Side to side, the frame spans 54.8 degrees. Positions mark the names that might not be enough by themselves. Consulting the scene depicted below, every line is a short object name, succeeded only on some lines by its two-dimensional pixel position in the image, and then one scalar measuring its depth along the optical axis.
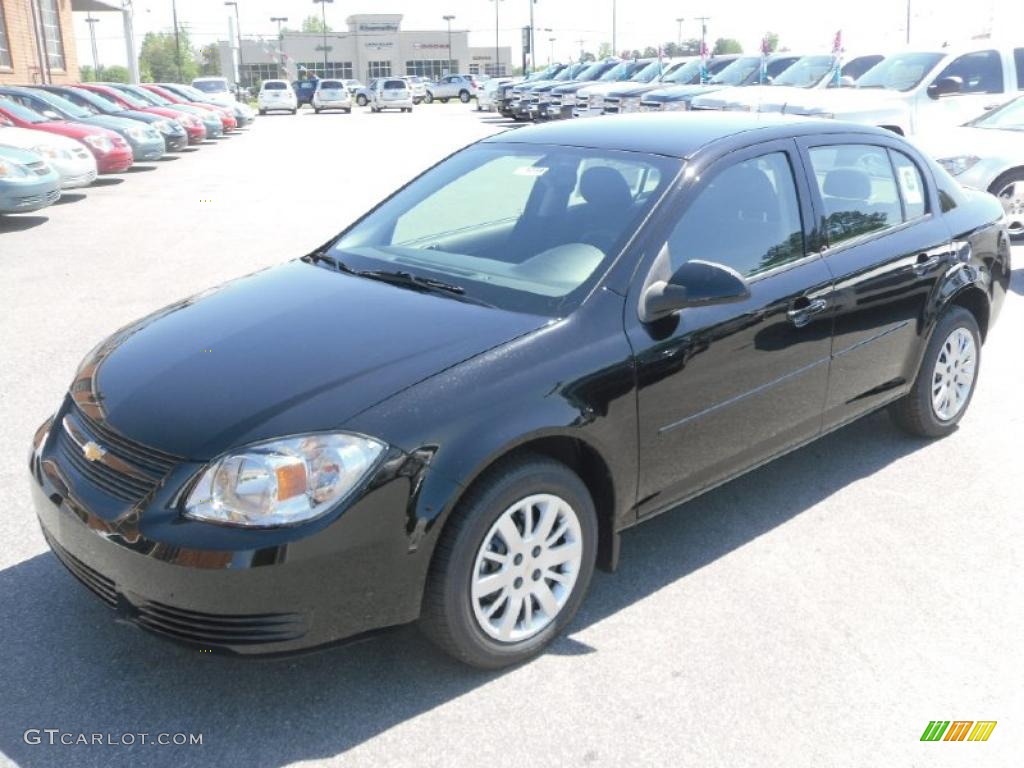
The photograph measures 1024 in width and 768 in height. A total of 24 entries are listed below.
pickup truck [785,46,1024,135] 12.69
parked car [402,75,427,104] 61.72
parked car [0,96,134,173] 15.27
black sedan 2.73
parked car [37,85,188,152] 19.92
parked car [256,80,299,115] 47.31
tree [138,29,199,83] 98.56
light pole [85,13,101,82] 99.29
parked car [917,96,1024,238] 10.00
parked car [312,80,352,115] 48.83
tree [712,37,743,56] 135.99
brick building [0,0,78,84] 32.16
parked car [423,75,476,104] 60.78
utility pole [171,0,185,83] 73.99
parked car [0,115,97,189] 13.41
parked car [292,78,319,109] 59.59
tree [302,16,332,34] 154.93
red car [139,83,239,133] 27.25
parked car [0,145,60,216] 11.59
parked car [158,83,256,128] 29.72
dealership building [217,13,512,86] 108.94
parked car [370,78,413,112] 48.50
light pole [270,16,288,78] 106.06
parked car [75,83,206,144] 22.34
